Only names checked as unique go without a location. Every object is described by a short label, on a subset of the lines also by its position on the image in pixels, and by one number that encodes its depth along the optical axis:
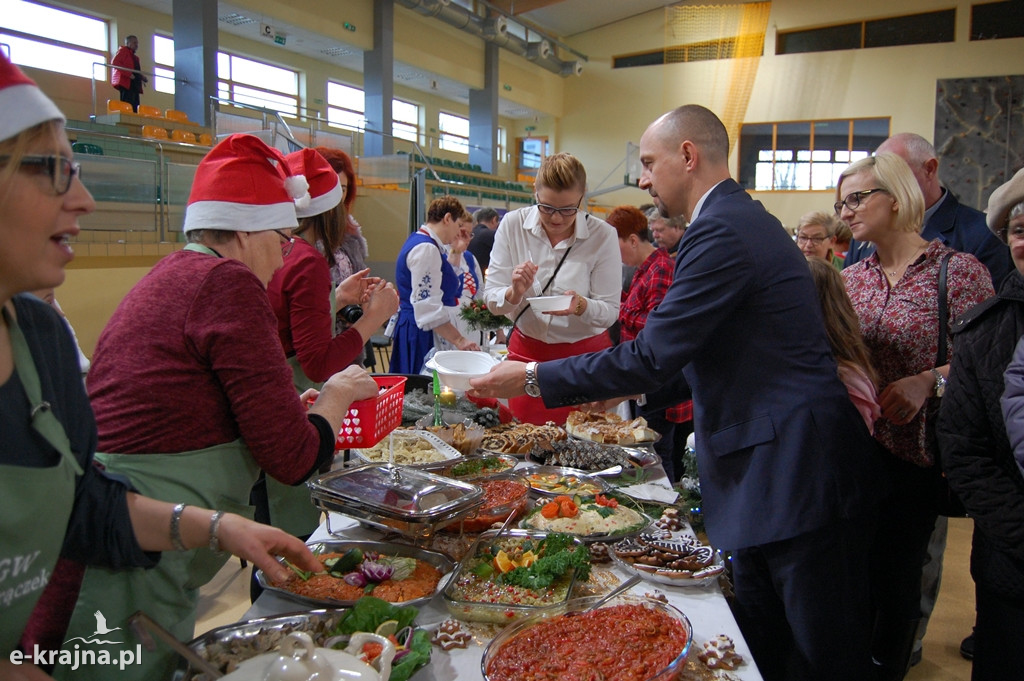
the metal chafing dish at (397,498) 1.53
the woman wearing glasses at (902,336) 2.03
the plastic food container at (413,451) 2.05
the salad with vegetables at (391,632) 1.11
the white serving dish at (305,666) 0.96
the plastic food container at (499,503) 1.72
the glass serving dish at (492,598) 1.31
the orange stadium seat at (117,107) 9.42
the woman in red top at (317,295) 1.98
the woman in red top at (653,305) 3.46
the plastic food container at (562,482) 1.96
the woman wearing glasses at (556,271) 2.89
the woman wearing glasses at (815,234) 4.39
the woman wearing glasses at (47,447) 0.87
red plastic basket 1.68
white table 1.20
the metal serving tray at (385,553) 1.33
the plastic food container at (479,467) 2.04
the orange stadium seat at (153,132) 8.89
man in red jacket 9.71
